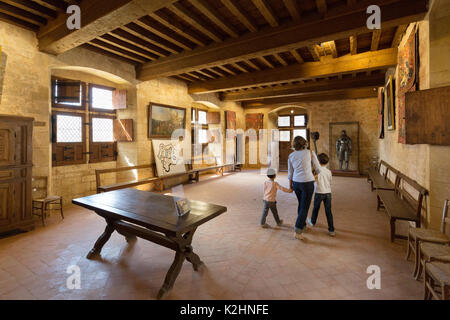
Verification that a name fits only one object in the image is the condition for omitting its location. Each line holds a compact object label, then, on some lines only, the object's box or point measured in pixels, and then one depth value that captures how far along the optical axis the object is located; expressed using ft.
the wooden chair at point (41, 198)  13.33
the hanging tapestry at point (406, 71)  11.44
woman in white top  10.43
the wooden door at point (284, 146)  38.68
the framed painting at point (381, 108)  23.16
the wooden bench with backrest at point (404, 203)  9.89
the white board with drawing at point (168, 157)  22.91
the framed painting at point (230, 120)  35.18
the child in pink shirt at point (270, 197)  11.81
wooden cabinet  11.37
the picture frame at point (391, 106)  16.96
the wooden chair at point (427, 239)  7.15
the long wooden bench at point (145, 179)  17.28
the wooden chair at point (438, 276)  5.27
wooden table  6.98
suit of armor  31.32
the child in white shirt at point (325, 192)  11.15
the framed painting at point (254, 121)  39.19
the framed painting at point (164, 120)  22.50
